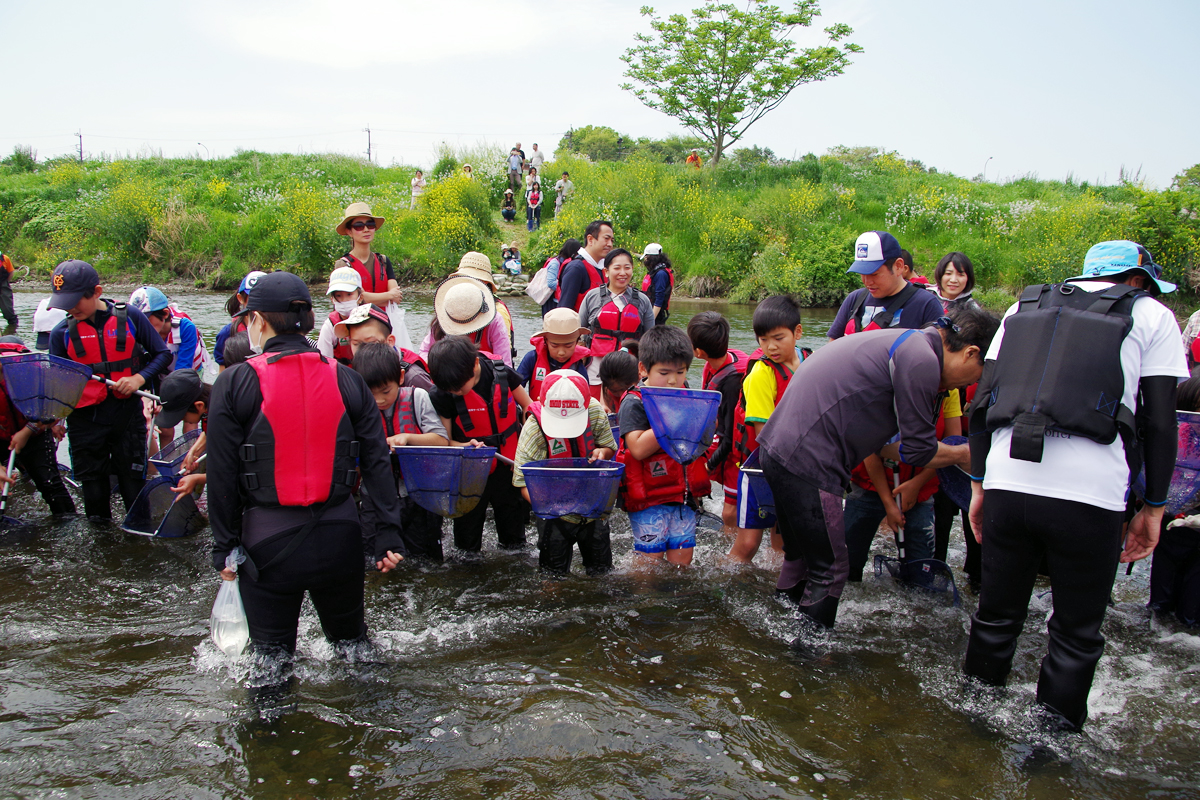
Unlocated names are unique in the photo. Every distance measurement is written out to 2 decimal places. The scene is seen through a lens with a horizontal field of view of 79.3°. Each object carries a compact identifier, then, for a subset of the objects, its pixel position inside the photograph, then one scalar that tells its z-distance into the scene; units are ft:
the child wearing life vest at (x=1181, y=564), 12.23
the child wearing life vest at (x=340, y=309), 15.47
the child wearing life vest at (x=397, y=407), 12.59
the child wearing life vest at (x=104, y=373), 15.69
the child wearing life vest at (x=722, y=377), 14.35
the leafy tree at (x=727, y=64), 92.79
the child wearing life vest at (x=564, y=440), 11.97
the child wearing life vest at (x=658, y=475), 12.62
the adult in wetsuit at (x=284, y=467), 8.72
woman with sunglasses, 18.54
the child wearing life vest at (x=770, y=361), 12.84
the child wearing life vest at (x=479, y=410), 12.91
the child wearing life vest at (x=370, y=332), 13.88
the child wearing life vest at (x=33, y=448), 16.49
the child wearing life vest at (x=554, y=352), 14.76
